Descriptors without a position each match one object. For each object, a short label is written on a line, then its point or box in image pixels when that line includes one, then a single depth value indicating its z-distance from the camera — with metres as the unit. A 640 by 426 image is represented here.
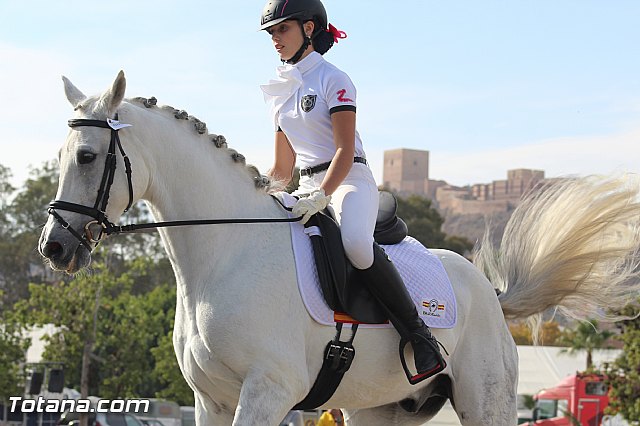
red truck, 30.64
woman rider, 5.71
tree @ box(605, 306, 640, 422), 25.53
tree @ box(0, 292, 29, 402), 29.31
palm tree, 39.69
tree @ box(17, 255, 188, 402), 29.36
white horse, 5.18
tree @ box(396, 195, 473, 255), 67.56
